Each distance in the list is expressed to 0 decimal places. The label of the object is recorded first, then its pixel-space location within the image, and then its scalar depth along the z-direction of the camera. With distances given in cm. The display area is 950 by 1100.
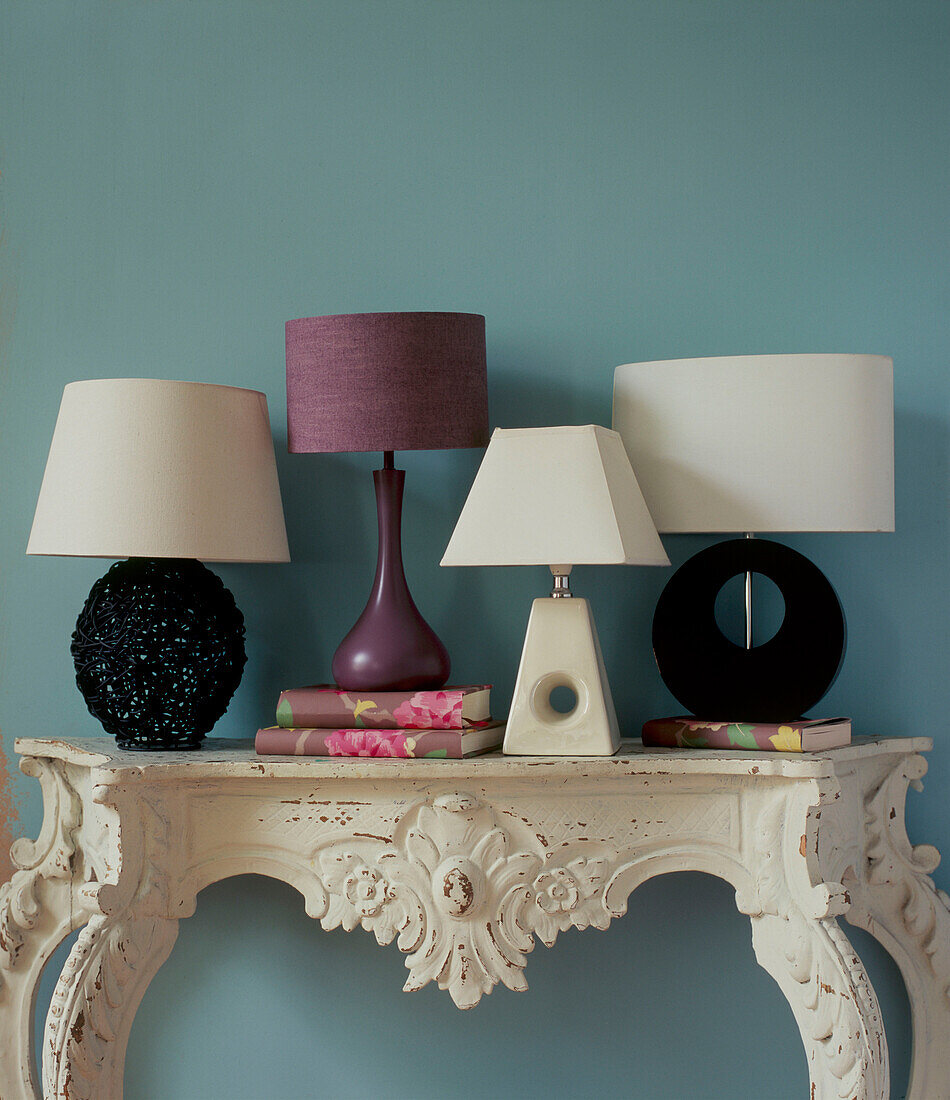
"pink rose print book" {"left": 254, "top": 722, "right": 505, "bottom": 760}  118
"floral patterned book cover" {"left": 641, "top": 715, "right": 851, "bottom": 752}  117
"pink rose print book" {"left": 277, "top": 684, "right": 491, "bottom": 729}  121
